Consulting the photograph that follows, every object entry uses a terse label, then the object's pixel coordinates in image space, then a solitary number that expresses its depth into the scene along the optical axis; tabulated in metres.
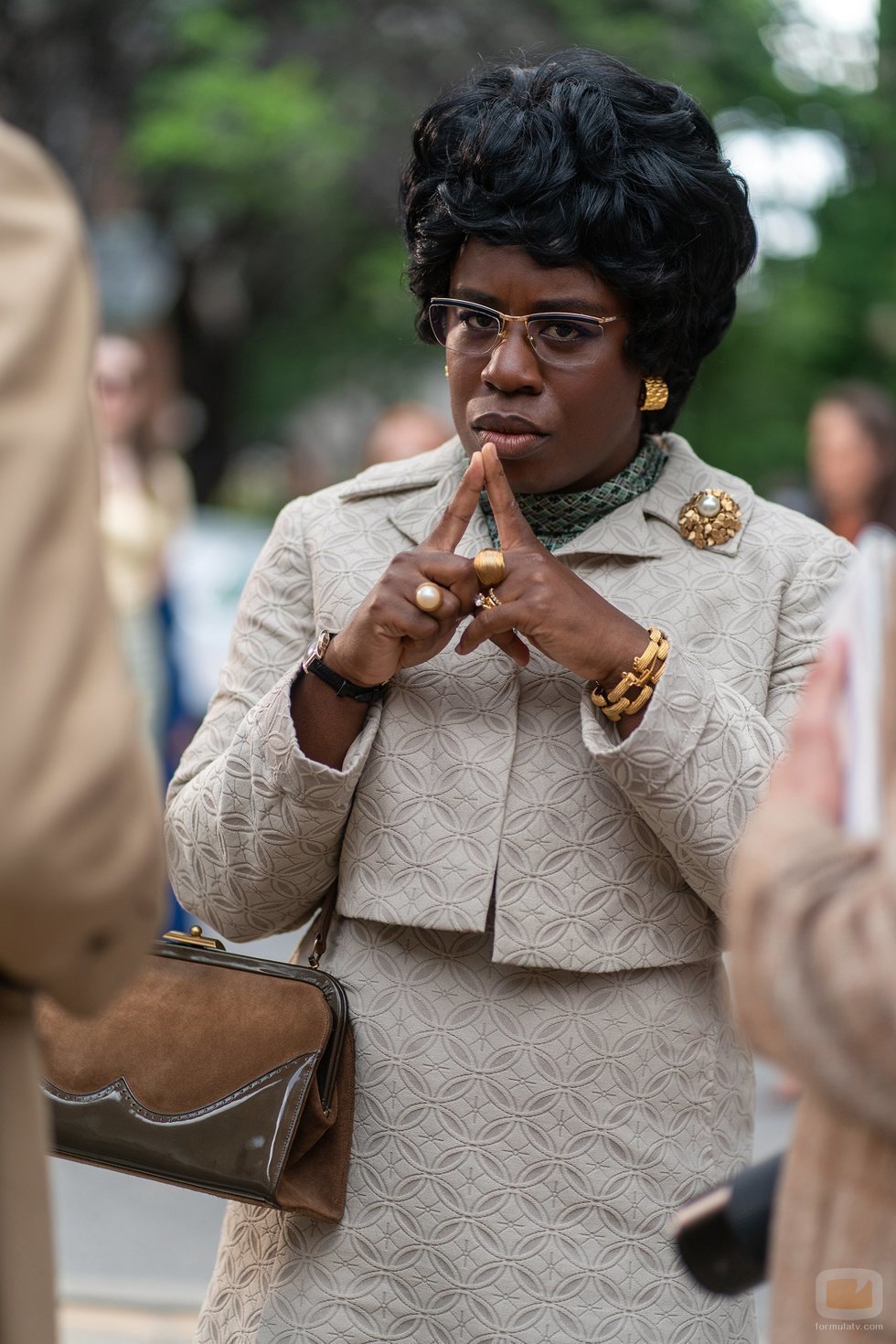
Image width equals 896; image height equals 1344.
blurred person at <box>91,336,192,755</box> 12.84
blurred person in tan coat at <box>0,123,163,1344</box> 2.78
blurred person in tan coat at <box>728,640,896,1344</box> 2.76
